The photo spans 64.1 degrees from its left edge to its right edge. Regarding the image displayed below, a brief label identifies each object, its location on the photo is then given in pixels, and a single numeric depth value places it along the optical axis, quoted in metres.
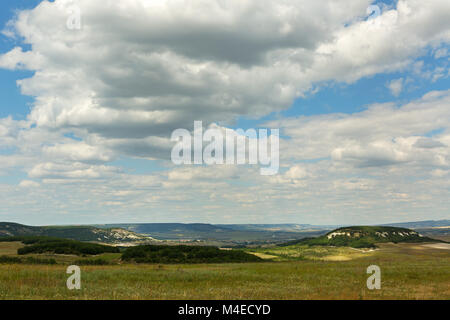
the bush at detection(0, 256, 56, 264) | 87.64
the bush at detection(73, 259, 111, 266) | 88.94
